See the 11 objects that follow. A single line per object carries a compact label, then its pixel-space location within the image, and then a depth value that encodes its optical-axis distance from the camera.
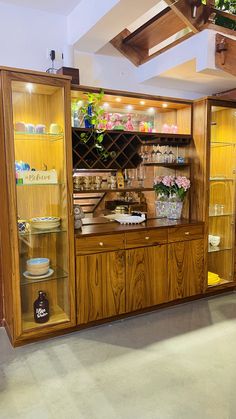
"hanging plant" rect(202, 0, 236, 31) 2.87
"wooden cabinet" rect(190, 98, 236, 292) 3.44
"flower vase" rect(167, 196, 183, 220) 3.56
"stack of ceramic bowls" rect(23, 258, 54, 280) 2.78
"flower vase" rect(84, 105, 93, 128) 3.01
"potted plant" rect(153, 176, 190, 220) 3.47
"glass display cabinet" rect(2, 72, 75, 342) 2.61
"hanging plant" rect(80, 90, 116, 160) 2.97
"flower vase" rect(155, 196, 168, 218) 3.63
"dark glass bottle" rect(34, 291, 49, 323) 2.77
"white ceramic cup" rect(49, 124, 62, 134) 2.75
